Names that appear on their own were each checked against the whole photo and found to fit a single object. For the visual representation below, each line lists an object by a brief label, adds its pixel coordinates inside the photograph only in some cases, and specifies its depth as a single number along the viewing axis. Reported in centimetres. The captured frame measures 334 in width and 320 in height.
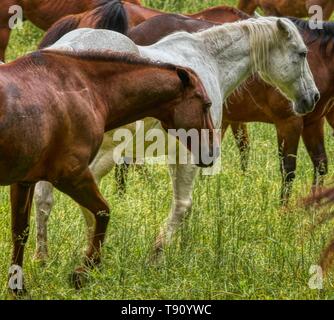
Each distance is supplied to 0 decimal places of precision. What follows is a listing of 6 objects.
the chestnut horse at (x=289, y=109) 2017
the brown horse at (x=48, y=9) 2663
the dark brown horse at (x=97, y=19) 1824
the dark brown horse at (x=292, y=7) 2991
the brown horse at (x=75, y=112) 1287
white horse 1574
